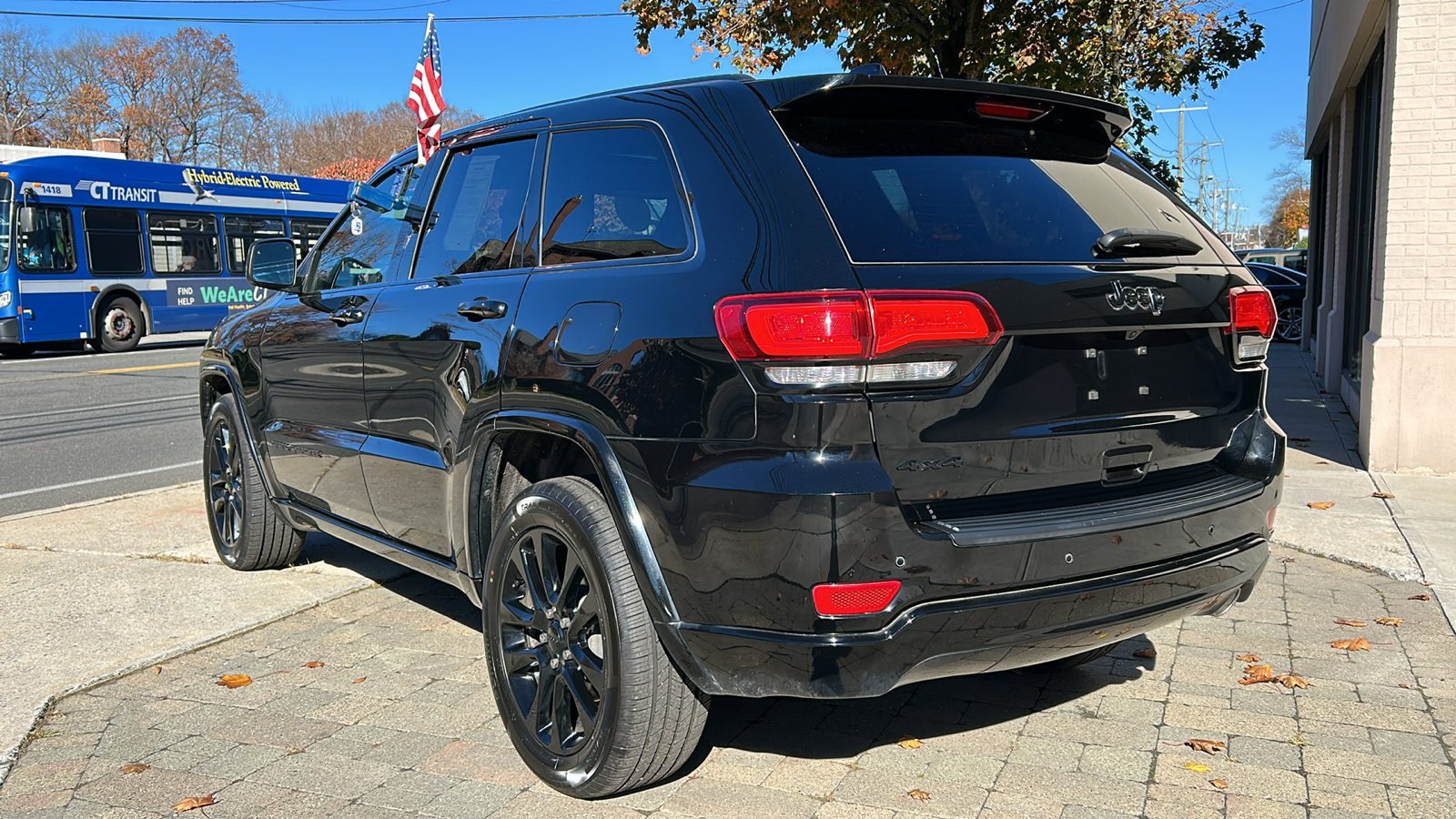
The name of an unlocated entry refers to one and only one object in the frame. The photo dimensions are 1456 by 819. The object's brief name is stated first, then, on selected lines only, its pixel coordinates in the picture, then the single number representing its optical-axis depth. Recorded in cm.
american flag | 853
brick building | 809
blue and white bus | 2097
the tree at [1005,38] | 973
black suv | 276
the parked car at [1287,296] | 2320
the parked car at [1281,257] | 3175
